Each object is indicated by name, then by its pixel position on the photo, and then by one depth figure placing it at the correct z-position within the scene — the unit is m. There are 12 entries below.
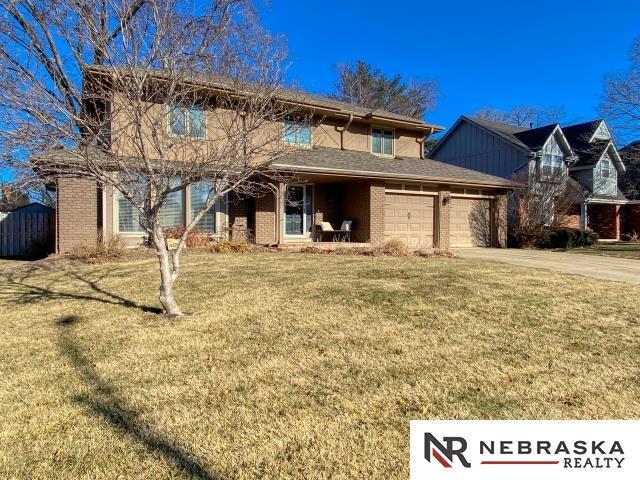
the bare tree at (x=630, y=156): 20.70
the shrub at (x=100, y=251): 10.20
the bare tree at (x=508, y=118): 42.72
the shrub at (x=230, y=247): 11.79
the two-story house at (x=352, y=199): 12.12
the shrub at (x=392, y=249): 11.79
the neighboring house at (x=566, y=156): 24.95
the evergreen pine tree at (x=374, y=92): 33.78
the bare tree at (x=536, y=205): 18.78
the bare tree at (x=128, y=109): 4.77
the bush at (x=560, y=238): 18.97
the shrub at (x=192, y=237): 12.20
